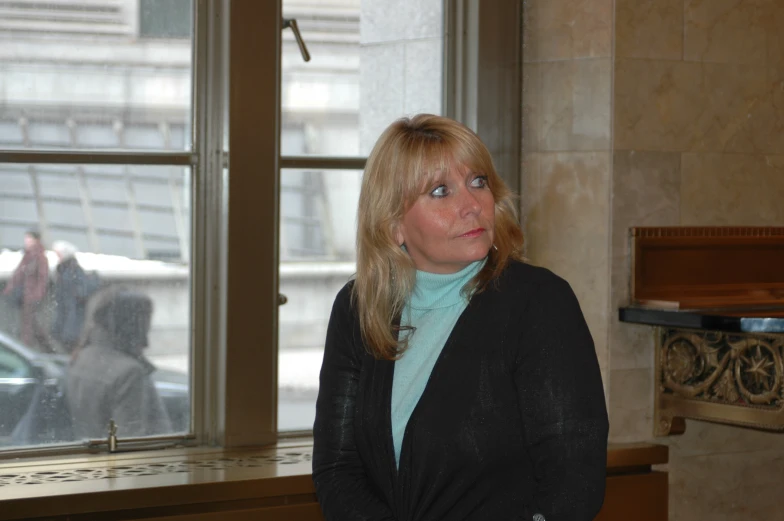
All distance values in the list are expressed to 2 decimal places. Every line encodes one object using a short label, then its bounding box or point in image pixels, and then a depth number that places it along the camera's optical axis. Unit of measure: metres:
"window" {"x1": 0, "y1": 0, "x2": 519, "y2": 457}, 6.11
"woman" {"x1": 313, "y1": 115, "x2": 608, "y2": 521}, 4.99
